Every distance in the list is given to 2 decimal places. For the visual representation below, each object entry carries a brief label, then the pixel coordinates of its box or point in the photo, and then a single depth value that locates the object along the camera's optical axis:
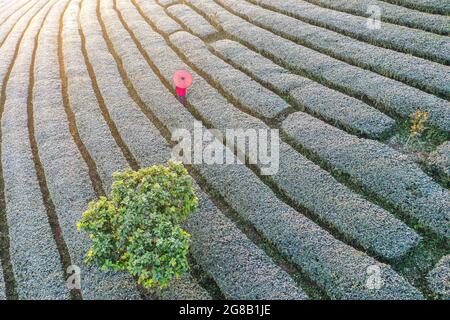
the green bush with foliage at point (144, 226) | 7.87
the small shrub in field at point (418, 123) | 10.98
